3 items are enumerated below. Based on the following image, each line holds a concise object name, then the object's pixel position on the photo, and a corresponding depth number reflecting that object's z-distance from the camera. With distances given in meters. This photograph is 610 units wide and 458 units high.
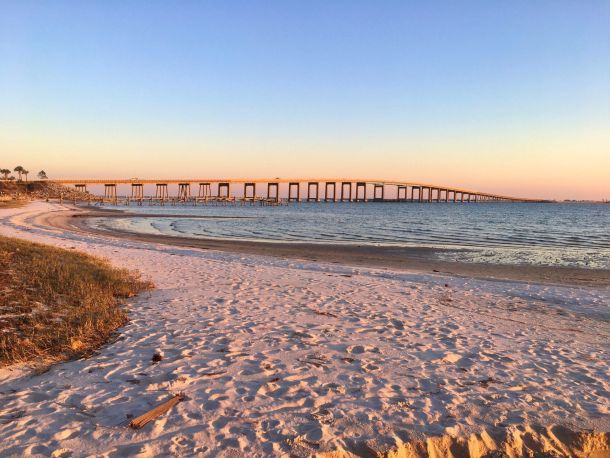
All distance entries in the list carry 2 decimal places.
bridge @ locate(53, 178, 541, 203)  136.29
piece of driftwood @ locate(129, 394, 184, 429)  4.02
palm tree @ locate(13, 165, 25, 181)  143.23
